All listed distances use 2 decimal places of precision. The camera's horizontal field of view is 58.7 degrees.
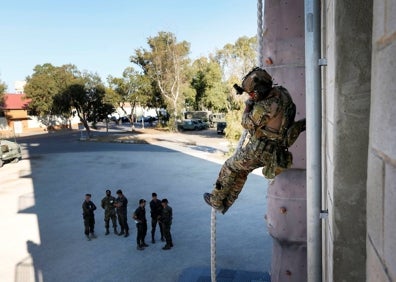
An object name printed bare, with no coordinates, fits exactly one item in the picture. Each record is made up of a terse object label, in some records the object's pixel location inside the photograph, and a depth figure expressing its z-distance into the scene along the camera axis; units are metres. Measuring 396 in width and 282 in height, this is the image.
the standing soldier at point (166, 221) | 9.73
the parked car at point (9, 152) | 22.44
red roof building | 47.59
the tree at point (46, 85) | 40.22
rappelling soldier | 2.46
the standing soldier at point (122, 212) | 10.61
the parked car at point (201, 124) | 44.10
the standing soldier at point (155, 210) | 10.08
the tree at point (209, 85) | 46.28
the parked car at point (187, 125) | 43.19
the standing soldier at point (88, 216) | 10.46
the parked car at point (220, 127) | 37.28
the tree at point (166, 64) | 40.03
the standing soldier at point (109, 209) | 10.86
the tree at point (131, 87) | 41.03
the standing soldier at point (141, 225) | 9.76
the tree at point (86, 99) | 36.50
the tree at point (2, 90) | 43.19
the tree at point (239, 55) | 42.17
